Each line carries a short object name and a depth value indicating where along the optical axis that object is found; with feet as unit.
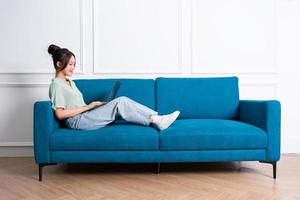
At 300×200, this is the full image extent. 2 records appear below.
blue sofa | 7.79
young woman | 8.16
